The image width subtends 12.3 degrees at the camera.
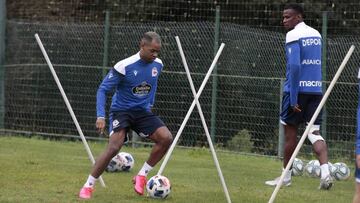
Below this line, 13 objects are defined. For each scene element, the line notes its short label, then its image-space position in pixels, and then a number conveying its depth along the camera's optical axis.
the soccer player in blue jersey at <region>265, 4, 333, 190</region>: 19.65
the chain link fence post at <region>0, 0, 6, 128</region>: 33.78
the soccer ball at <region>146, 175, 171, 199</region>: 17.36
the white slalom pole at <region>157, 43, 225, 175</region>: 16.82
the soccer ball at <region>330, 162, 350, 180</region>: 22.18
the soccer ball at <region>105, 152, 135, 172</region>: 21.87
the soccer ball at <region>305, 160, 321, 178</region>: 22.44
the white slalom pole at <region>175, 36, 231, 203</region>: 16.47
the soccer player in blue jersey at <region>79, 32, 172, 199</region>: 17.80
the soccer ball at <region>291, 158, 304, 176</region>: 22.89
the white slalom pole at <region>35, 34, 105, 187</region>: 18.05
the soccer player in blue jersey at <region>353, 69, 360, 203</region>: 12.88
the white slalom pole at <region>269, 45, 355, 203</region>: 14.30
